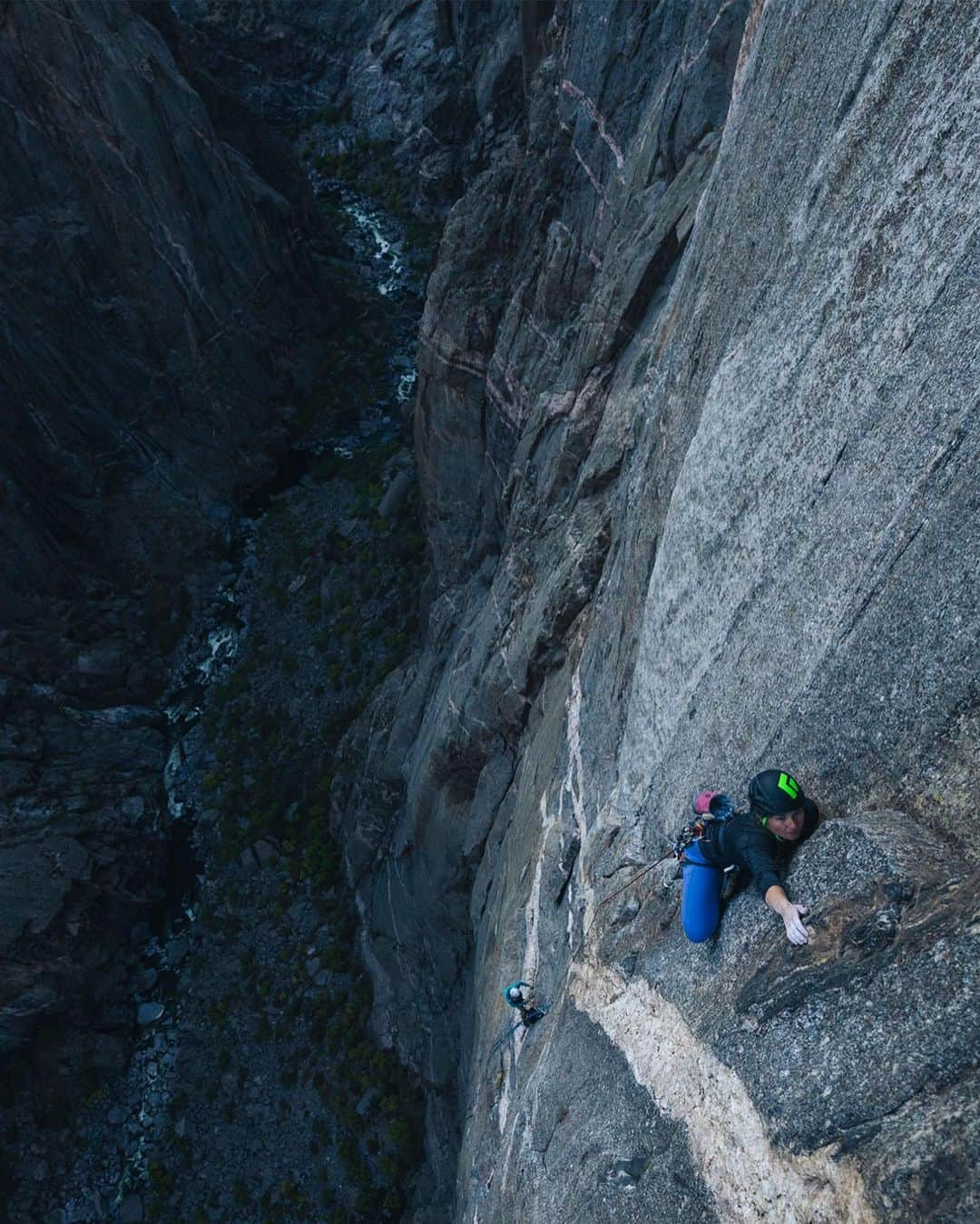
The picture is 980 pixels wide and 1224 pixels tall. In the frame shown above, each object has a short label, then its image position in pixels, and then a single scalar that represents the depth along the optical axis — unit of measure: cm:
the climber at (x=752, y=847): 780
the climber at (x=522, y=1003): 1563
